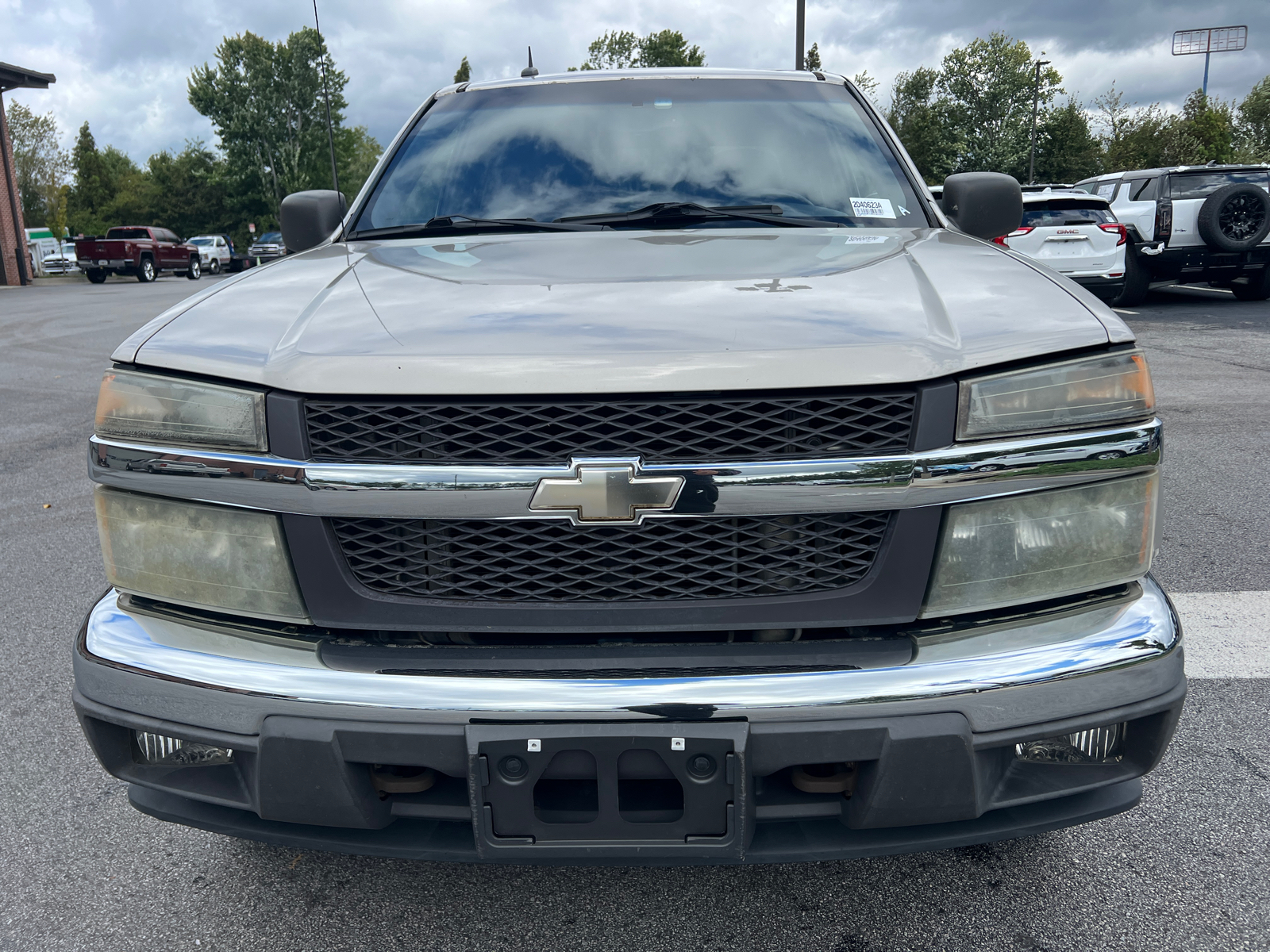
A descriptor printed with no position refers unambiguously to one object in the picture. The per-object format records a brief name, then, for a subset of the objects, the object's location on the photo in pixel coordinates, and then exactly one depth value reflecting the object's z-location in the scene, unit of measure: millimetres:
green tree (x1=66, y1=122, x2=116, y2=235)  75562
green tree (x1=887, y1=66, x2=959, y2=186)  68625
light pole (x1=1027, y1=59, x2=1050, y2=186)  58344
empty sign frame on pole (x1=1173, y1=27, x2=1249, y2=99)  73562
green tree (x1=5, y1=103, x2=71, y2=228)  60469
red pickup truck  30781
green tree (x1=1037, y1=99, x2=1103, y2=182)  67000
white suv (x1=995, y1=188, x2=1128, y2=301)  11828
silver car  1448
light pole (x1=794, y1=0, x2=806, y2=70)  17484
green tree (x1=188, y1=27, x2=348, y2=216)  58156
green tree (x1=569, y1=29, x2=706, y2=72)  78000
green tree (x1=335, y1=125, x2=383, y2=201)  70250
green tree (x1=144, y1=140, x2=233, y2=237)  69250
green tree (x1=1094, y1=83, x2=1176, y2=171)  50562
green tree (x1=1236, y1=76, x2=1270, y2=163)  55469
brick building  28836
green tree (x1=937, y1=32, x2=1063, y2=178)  70188
